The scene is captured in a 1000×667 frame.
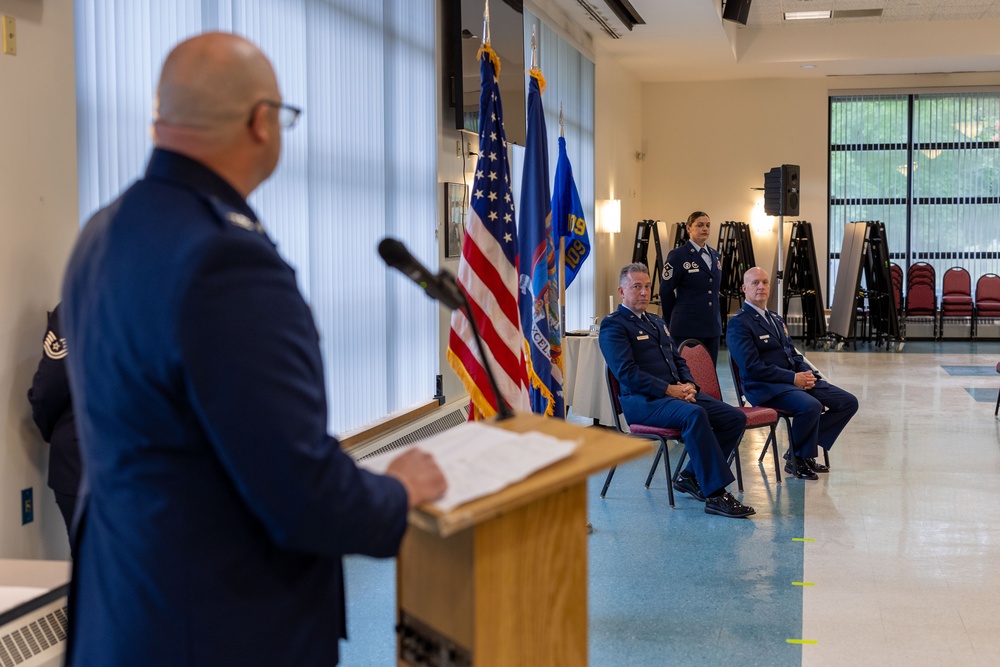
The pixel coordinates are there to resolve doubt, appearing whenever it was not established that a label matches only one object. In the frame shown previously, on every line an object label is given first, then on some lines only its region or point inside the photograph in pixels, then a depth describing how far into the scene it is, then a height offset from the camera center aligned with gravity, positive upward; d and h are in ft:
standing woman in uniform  27.96 -0.92
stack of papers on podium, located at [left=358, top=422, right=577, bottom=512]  4.57 -0.98
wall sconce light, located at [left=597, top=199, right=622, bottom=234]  41.11 +1.68
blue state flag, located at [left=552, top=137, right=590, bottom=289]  22.67 +0.90
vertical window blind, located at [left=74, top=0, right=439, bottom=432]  12.14 +1.75
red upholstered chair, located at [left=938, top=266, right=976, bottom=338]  48.85 -1.93
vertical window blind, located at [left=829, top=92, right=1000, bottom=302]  50.90 +4.21
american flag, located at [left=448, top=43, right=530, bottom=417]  14.17 -0.53
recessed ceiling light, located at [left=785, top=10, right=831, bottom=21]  42.89 +10.44
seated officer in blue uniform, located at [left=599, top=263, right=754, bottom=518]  18.04 -2.66
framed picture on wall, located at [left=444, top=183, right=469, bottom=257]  23.12 +0.96
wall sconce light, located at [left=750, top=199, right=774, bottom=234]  50.62 +1.80
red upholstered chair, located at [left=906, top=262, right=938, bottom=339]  49.37 -1.84
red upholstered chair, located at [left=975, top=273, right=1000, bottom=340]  48.57 -2.02
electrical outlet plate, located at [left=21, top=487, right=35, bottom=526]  10.55 -2.66
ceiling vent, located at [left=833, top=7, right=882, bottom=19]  42.14 +10.37
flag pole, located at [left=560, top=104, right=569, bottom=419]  17.55 -0.52
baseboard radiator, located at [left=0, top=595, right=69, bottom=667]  8.12 -3.20
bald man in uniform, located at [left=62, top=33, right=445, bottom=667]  3.92 -0.65
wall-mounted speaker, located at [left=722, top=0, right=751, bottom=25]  37.68 +9.44
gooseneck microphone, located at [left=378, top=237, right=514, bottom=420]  5.82 -0.15
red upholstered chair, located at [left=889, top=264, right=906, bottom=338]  48.41 -1.52
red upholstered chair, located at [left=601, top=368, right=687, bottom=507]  18.31 -3.26
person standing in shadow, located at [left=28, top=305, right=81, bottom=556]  10.14 -1.66
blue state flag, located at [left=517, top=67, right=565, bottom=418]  16.99 -0.26
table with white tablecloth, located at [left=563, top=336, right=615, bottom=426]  25.82 -3.28
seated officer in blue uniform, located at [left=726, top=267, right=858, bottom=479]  20.81 -2.74
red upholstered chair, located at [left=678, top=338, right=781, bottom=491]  20.58 -2.35
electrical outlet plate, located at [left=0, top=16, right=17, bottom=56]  10.11 +2.26
